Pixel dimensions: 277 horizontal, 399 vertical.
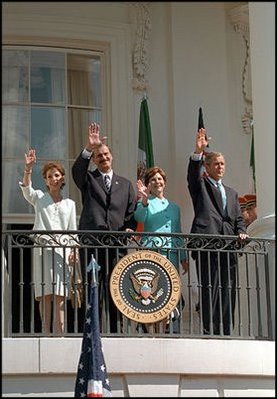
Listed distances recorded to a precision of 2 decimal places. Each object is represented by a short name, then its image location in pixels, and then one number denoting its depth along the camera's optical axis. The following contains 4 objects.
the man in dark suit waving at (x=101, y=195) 12.99
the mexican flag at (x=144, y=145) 16.19
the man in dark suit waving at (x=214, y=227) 12.99
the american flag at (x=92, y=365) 11.78
